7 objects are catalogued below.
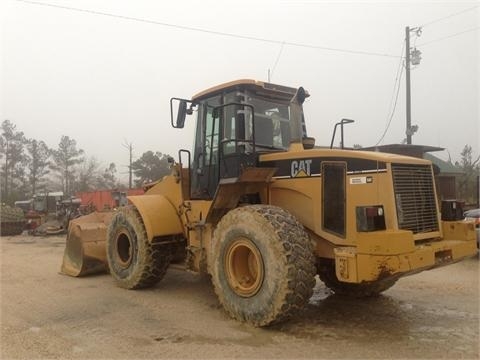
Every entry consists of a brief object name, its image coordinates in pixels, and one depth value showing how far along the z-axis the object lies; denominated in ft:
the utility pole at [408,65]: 62.28
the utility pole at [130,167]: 115.14
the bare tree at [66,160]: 146.61
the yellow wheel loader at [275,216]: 15.89
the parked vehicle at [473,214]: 36.46
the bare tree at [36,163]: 136.98
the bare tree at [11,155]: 131.44
